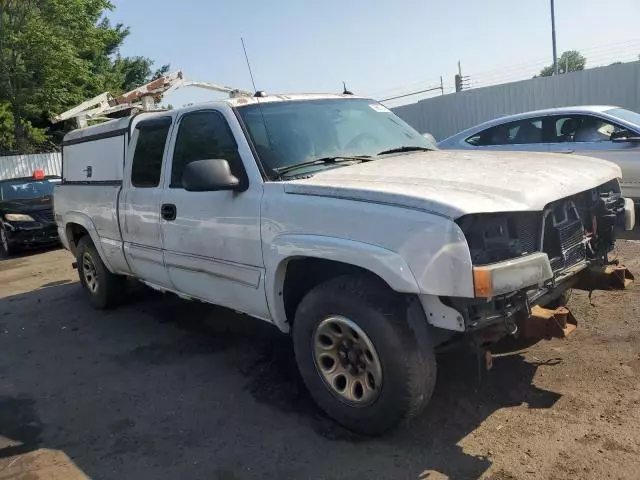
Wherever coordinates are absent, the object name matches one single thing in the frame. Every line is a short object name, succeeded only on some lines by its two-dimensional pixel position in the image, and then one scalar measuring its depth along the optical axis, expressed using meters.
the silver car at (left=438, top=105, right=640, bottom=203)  7.57
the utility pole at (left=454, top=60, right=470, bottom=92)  17.42
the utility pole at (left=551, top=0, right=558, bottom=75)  18.50
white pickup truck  2.84
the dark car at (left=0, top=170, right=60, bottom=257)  11.16
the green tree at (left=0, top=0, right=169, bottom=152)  20.20
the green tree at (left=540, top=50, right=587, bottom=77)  36.48
